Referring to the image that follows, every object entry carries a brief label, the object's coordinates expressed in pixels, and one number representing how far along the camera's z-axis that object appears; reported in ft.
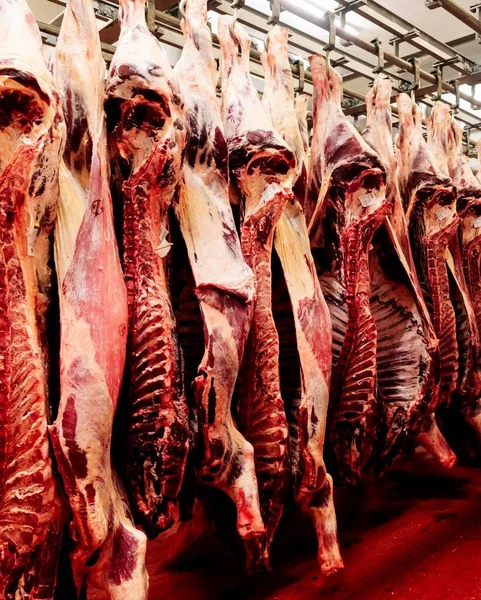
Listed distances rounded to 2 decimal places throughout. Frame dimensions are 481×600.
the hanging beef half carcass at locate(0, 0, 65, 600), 4.58
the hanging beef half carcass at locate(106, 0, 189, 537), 5.36
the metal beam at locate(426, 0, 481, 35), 9.53
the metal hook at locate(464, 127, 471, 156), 14.40
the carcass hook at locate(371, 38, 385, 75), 9.95
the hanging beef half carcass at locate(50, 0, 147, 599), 4.70
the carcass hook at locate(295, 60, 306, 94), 10.44
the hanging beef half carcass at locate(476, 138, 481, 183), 12.08
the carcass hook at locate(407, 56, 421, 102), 10.81
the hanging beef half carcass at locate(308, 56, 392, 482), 7.46
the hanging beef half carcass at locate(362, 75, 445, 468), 8.16
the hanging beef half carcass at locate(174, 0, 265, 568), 5.73
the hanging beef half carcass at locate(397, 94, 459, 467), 9.04
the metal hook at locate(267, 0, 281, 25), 8.14
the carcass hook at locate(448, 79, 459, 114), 12.10
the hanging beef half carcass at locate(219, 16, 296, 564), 6.36
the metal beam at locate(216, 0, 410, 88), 9.94
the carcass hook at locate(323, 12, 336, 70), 9.15
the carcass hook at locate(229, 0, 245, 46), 7.46
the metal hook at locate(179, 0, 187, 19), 7.18
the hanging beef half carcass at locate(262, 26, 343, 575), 6.61
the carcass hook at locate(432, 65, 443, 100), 11.06
